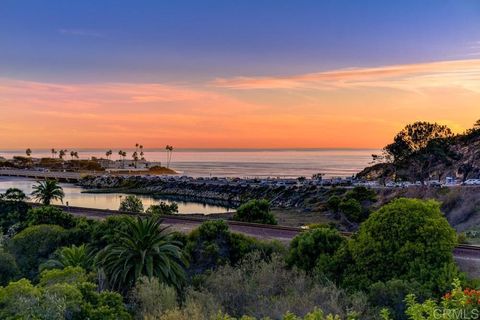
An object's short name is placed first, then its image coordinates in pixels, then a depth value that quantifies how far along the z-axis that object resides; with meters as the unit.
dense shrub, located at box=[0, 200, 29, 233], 43.20
